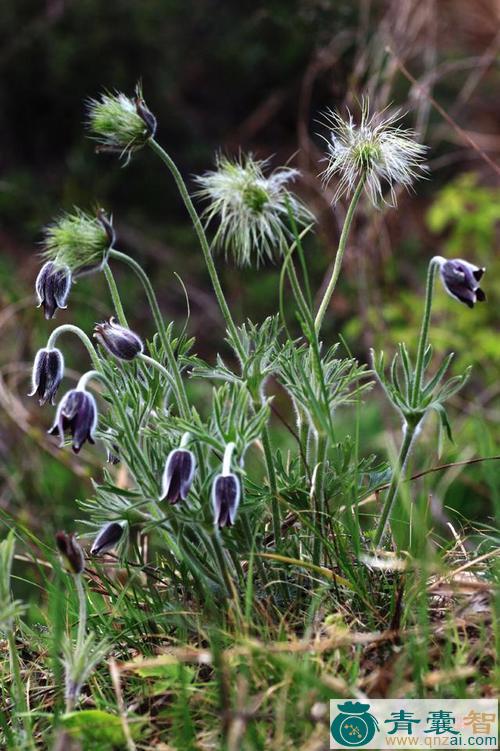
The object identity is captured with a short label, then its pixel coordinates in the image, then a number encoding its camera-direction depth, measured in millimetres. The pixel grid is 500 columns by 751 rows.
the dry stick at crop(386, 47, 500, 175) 1997
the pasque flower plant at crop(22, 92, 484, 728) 1750
